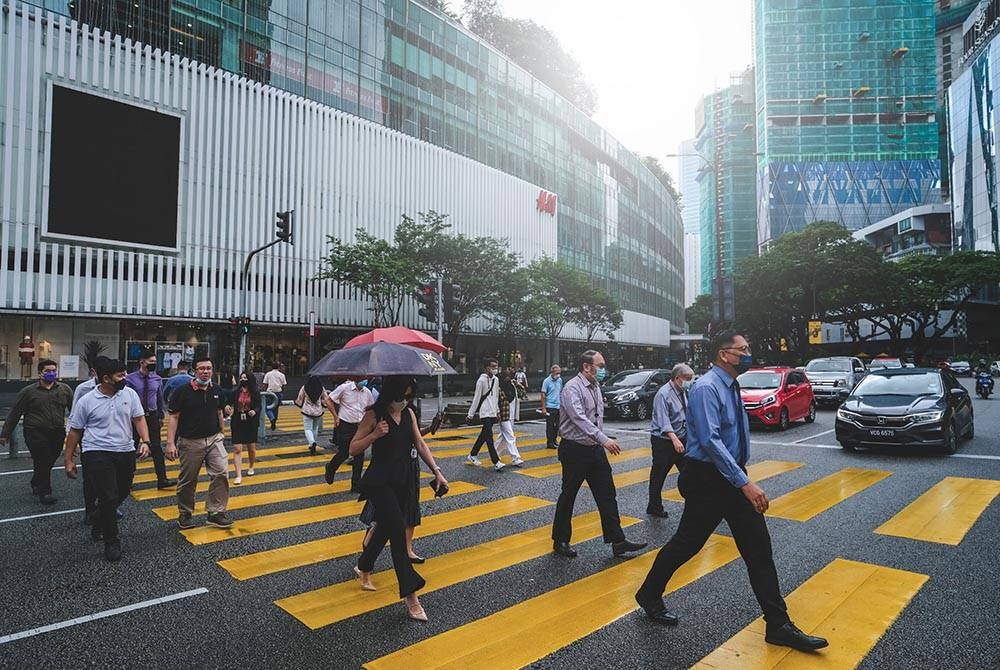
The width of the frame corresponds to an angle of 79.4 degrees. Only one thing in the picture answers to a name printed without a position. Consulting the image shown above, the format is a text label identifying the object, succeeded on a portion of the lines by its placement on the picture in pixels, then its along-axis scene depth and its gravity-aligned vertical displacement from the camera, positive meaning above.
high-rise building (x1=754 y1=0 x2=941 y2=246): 94.75 +40.11
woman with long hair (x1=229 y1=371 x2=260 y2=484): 9.13 -1.01
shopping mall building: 25.00 +10.05
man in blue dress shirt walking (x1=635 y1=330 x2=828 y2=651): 3.72 -0.91
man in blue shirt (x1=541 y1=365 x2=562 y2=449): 11.84 -1.04
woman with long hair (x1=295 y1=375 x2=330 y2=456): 11.13 -1.02
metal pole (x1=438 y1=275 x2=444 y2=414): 16.76 +1.18
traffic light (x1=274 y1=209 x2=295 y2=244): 18.80 +3.93
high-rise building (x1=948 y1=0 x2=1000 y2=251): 67.75 +25.84
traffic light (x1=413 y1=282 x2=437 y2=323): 16.81 +1.34
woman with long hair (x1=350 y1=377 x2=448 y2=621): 4.20 -0.90
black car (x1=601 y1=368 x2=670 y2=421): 18.30 -1.30
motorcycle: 26.22 -1.32
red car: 15.02 -1.12
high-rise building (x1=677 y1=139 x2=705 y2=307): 194.75 +26.78
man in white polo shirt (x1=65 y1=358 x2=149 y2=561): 5.61 -0.89
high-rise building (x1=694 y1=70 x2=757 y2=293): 111.81 +33.89
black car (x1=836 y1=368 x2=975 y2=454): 10.68 -1.07
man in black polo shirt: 6.52 -1.03
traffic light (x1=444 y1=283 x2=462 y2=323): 16.50 +1.39
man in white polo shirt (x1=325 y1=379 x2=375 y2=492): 8.90 -0.92
